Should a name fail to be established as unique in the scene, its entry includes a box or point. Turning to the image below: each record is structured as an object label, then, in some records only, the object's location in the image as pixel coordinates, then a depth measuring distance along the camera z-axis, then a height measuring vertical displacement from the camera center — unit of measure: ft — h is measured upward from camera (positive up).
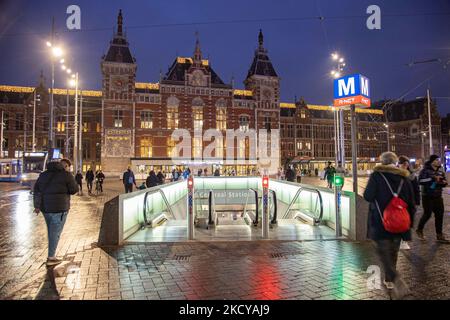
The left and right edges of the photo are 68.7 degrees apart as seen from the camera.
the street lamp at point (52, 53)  53.93 +19.97
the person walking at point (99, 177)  64.13 -1.01
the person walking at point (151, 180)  47.57 -1.29
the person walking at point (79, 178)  60.54 -1.10
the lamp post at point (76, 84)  77.87 +21.14
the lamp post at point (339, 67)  58.54 +19.22
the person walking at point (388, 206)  13.24 -1.71
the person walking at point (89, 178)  63.41 -1.18
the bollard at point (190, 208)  24.82 -2.87
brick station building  148.05 +28.55
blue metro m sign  29.92 +7.25
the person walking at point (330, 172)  60.43 -0.59
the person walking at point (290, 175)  69.58 -1.19
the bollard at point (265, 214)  24.99 -3.37
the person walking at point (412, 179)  19.73 -0.81
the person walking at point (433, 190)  22.99 -1.57
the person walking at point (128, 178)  51.50 -1.12
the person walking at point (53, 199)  18.44 -1.49
